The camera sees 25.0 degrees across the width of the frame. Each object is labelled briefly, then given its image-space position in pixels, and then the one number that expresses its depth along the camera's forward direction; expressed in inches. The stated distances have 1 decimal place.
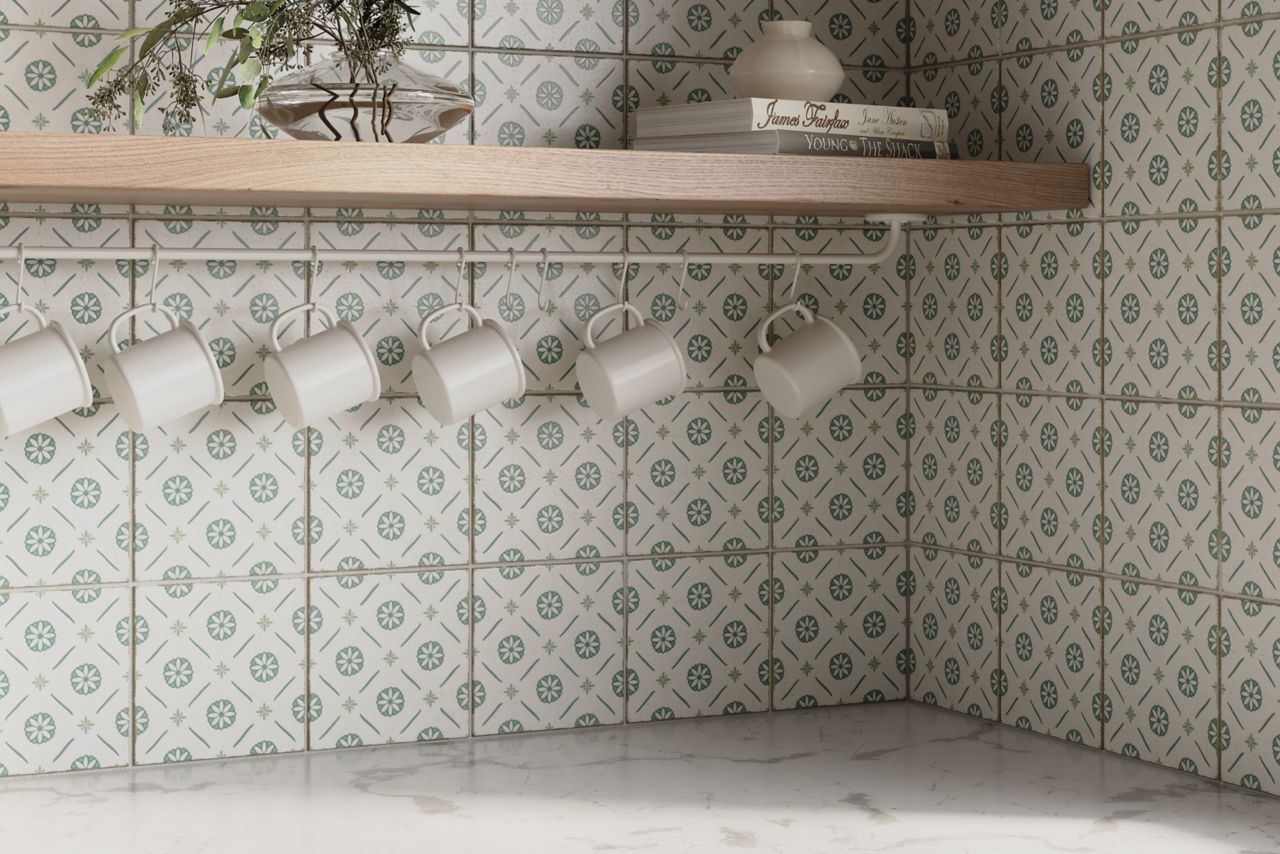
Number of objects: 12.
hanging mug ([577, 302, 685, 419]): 95.8
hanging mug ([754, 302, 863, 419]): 98.1
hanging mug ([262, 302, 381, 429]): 91.7
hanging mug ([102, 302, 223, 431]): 89.9
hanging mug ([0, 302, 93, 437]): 88.0
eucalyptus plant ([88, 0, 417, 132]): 88.5
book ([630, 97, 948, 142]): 92.9
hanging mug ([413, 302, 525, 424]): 93.4
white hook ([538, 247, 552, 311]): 98.5
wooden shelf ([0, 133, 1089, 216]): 83.7
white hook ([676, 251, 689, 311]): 98.8
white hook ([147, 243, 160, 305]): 91.3
